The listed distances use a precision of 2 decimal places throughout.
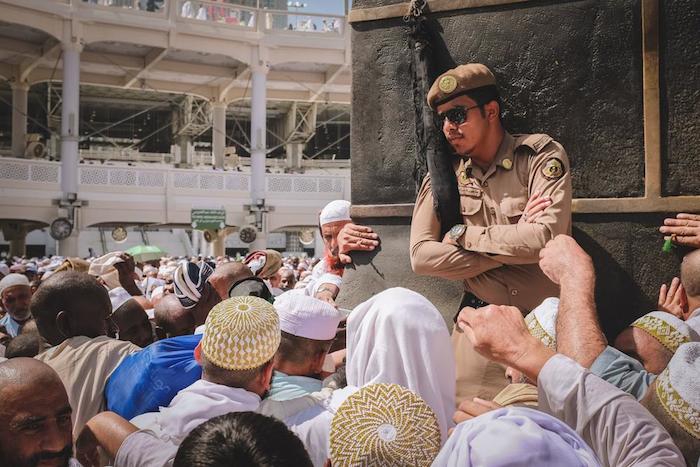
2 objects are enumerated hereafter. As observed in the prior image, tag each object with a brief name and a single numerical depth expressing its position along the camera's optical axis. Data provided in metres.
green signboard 21.48
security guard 2.50
